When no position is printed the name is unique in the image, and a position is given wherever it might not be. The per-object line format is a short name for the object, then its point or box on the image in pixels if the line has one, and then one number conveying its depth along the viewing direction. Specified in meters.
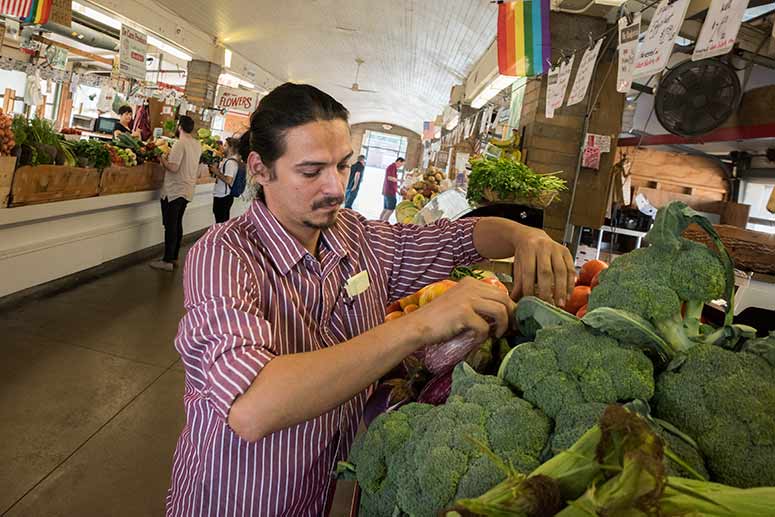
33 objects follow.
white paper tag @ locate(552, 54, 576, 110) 3.90
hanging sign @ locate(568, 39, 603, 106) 3.48
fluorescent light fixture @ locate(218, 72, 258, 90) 14.71
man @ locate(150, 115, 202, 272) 6.68
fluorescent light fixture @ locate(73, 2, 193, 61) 9.36
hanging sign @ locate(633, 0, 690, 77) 2.31
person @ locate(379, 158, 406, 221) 14.89
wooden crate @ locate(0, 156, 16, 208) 4.16
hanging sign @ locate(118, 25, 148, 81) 7.49
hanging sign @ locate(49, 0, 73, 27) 6.65
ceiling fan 15.02
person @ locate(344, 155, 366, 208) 14.14
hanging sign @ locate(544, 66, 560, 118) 4.11
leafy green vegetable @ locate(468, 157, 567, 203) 3.46
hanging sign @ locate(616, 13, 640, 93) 2.85
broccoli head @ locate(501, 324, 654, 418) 0.79
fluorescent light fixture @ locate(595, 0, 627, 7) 4.50
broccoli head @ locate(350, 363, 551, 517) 0.71
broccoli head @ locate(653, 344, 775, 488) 0.69
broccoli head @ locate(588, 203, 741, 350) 0.89
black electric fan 3.97
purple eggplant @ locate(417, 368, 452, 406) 1.11
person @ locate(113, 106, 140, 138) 10.43
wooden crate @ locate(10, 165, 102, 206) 4.45
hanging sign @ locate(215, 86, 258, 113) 12.22
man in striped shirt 0.94
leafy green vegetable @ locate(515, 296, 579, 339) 1.03
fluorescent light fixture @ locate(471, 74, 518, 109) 6.69
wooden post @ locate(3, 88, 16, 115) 10.82
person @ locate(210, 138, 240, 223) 7.80
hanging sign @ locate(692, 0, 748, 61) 1.95
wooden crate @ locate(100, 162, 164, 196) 5.93
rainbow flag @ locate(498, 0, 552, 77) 4.08
